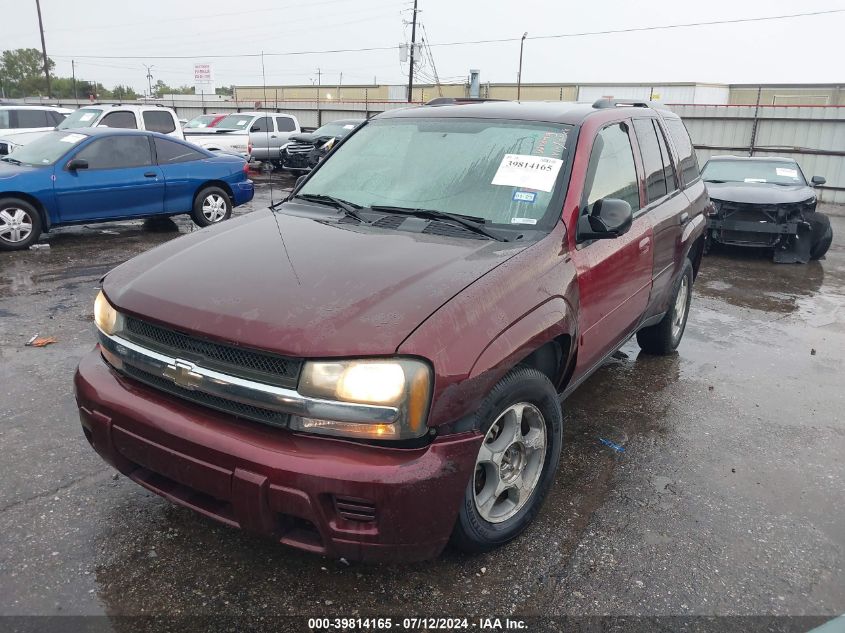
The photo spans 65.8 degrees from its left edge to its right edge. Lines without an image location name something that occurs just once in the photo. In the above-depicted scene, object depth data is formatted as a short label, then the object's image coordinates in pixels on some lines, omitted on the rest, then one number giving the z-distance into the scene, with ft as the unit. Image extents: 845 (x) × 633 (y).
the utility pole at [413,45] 130.16
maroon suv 7.07
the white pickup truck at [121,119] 42.60
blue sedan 27.17
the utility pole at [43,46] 139.85
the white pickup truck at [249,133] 56.00
